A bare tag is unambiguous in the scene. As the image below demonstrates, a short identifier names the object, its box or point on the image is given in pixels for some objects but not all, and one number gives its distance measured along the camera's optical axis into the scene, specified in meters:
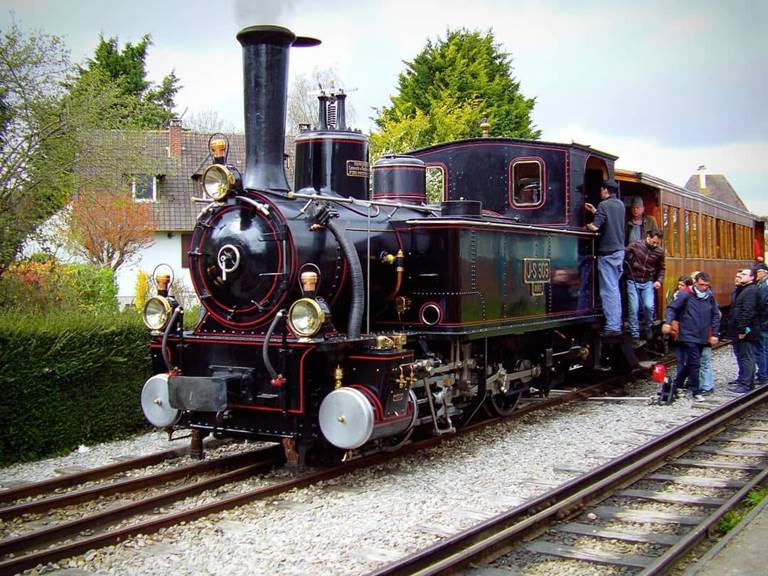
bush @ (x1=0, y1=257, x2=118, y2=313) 10.51
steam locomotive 6.32
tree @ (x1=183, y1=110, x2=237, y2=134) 42.26
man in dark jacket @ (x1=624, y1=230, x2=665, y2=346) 11.26
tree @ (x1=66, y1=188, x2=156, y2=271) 21.83
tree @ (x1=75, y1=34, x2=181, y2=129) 37.91
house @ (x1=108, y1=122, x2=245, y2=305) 28.38
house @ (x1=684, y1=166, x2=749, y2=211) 50.34
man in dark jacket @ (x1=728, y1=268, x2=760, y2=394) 11.07
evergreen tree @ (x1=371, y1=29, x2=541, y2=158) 29.19
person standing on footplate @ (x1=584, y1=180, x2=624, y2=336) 10.18
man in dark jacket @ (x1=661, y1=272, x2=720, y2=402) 10.69
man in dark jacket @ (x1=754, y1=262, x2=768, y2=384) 11.11
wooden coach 12.62
